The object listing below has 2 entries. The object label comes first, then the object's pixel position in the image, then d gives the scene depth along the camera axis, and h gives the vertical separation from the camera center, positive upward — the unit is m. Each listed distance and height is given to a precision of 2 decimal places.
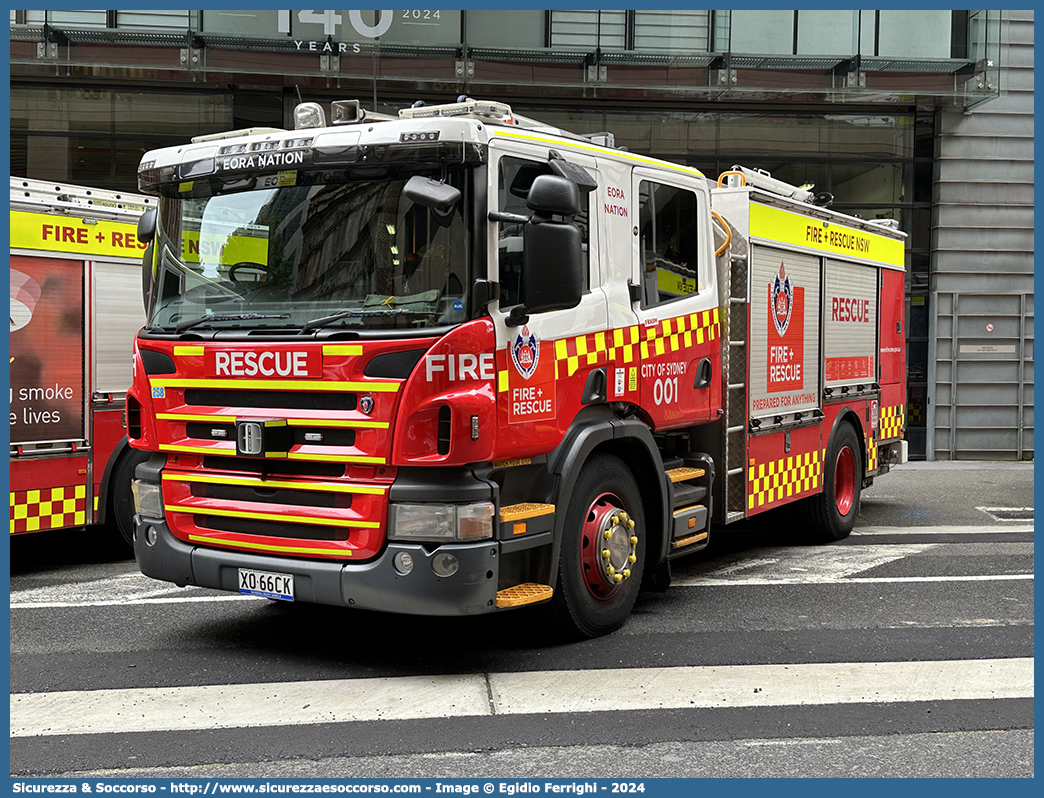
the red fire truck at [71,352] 7.93 +0.10
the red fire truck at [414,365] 5.46 +0.01
